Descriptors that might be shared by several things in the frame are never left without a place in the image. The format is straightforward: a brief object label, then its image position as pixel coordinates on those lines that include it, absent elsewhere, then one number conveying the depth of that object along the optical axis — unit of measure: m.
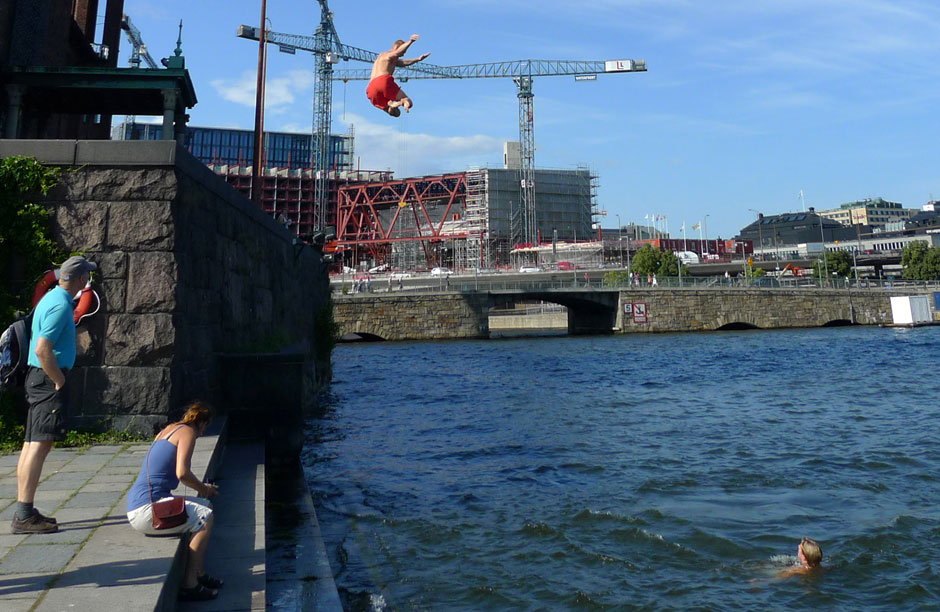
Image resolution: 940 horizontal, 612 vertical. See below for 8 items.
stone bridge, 56.44
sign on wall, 58.94
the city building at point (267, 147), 151.75
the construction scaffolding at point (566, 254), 104.94
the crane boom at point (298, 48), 106.75
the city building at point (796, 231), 148.50
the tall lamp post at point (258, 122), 15.91
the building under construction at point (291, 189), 124.50
